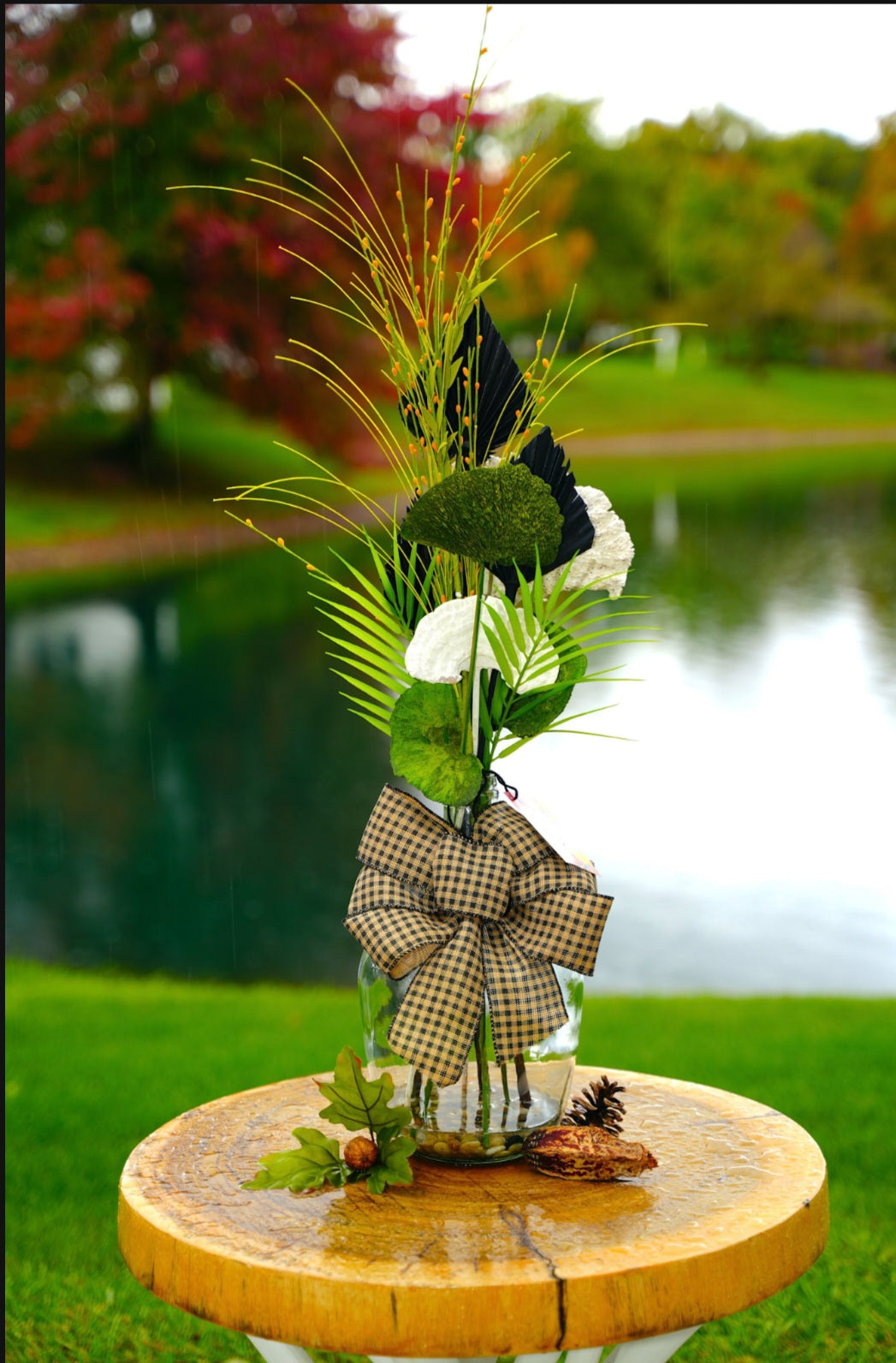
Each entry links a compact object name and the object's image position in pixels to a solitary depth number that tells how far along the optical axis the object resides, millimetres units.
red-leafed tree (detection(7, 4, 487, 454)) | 6906
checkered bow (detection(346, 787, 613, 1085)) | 1023
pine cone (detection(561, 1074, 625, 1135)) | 1115
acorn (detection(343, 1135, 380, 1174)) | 1024
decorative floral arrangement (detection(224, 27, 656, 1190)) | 1021
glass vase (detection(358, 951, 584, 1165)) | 1073
